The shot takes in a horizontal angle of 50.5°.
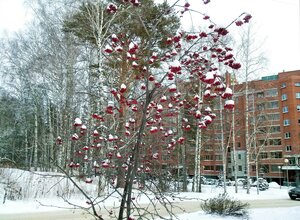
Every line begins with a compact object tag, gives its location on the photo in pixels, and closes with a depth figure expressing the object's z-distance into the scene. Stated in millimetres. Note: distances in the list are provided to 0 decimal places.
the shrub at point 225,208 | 8836
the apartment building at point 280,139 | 46809
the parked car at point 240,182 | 39219
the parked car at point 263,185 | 31578
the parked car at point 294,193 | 18406
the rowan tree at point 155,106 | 3000
